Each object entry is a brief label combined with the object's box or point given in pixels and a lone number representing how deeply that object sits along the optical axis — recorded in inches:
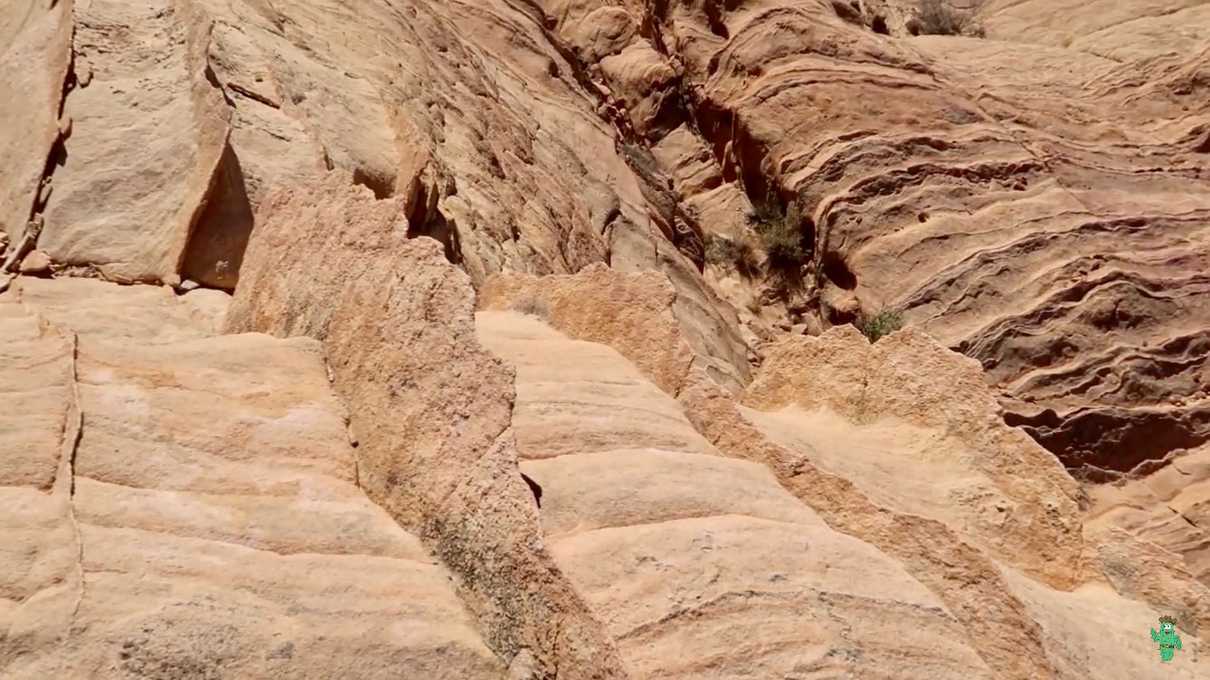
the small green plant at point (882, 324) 605.6
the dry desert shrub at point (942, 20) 903.7
